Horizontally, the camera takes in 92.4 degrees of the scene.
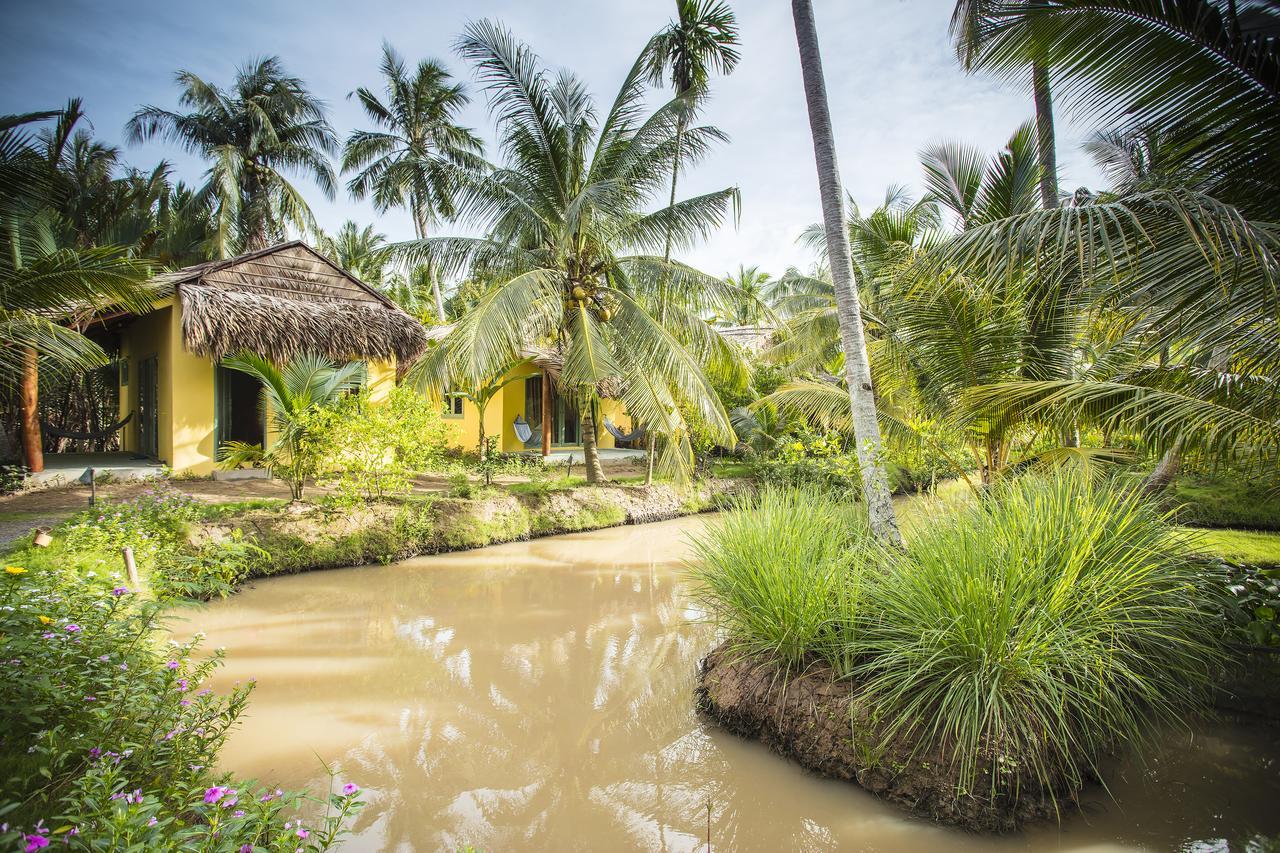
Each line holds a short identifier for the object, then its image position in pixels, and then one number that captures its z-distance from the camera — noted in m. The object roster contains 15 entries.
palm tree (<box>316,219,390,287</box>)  27.25
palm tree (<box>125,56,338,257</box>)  18.11
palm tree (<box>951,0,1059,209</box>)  5.25
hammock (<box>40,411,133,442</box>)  10.70
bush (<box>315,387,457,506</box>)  7.62
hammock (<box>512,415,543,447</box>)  14.39
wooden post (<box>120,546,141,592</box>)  4.65
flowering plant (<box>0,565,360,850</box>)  1.58
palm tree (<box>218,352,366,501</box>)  7.60
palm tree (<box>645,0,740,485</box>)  8.98
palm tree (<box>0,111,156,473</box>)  4.74
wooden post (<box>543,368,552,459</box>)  14.52
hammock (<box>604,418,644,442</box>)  14.63
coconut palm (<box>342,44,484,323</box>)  20.59
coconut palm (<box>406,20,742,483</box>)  8.58
